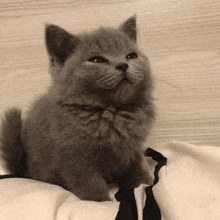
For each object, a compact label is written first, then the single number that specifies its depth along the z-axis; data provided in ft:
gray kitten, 0.82
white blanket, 0.68
